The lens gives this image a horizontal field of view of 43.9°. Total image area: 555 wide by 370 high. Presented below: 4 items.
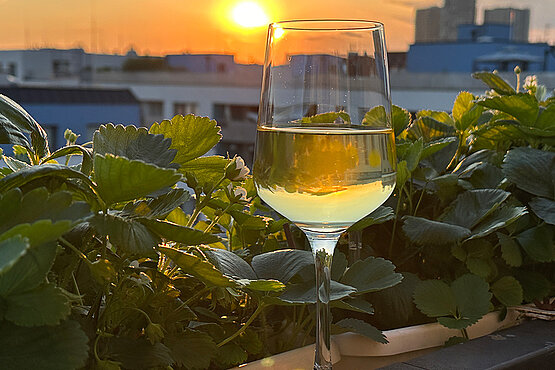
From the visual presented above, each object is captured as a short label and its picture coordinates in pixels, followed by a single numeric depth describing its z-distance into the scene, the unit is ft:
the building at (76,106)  50.24
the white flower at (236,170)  1.50
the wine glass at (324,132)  1.42
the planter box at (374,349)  1.72
